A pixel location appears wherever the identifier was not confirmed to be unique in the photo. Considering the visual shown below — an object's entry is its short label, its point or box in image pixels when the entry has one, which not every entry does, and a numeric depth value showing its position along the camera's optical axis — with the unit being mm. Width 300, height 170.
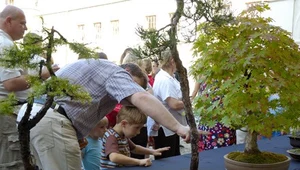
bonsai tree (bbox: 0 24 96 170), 1069
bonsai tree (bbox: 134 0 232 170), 1247
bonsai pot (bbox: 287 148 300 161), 1981
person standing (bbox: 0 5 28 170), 2014
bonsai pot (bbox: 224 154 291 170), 1493
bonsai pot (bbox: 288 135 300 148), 2182
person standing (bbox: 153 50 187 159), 3033
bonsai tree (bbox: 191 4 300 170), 1431
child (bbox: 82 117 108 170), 2400
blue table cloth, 1870
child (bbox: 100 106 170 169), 2107
